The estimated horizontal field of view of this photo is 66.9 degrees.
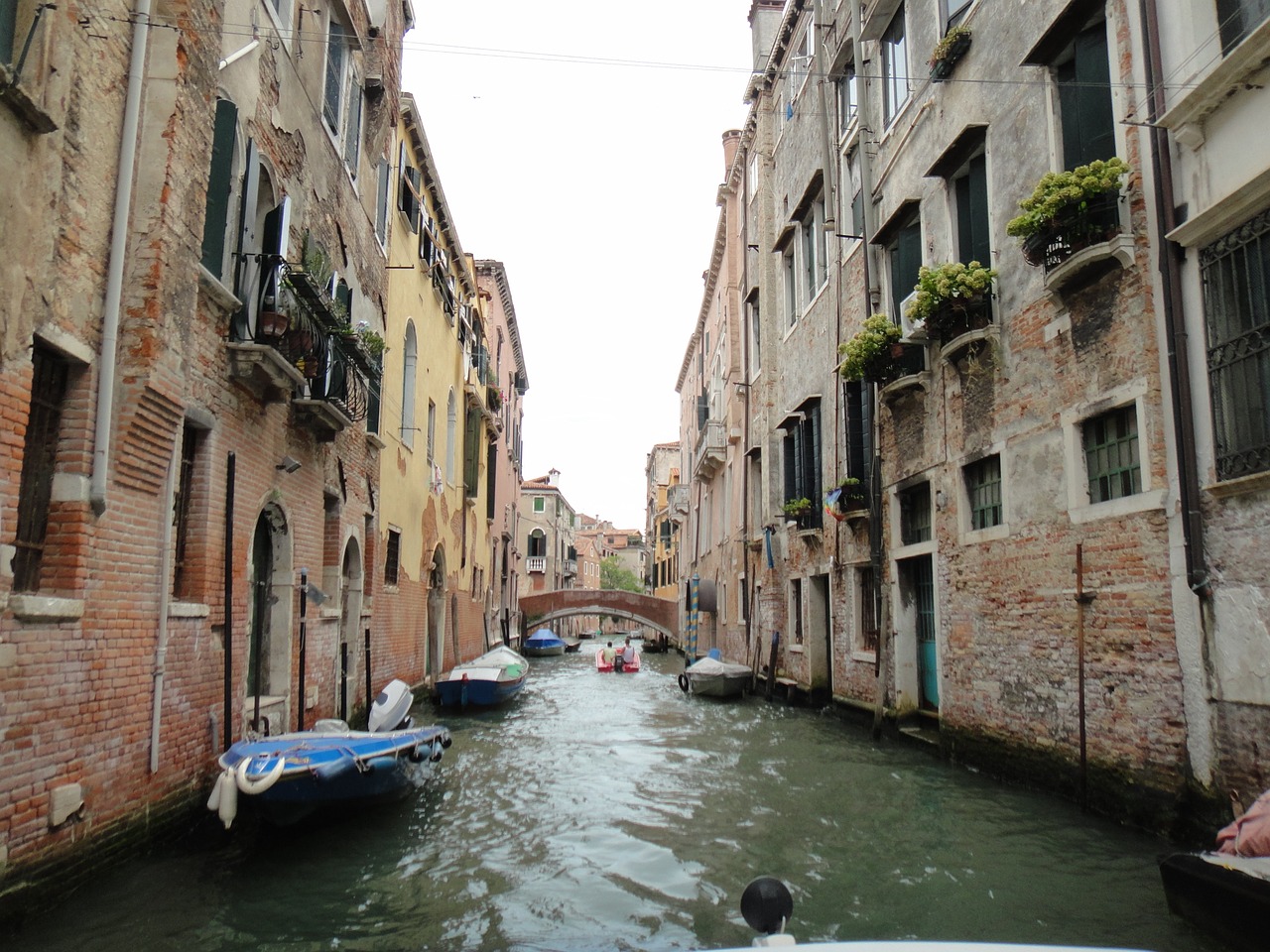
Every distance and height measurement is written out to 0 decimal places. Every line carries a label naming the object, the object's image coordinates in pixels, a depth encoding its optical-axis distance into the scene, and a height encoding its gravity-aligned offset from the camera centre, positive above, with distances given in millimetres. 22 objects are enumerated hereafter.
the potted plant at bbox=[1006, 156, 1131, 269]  6422 +2760
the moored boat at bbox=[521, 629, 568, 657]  35812 -1338
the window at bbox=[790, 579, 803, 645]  15516 -1
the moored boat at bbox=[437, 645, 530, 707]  14977 -1198
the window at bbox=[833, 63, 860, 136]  13195 +7134
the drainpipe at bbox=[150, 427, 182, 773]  5834 +103
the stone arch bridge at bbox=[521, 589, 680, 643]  36531 +72
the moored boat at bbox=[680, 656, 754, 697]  16547 -1207
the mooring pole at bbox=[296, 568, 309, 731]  8516 -336
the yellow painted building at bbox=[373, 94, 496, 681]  13750 +3153
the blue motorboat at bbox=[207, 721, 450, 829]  5766 -1046
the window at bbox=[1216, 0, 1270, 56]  5417 +3383
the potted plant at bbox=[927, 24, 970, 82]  9211 +5387
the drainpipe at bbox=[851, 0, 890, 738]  11125 +1604
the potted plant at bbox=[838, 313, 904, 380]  10336 +2789
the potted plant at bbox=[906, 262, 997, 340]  8453 +2780
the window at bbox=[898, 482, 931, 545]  10555 +1050
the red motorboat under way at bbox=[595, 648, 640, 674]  26578 -1612
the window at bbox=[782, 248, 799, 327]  16573 +5534
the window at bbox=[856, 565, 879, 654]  12195 -13
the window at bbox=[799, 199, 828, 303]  14617 +5571
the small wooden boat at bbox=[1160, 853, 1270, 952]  3877 -1208
